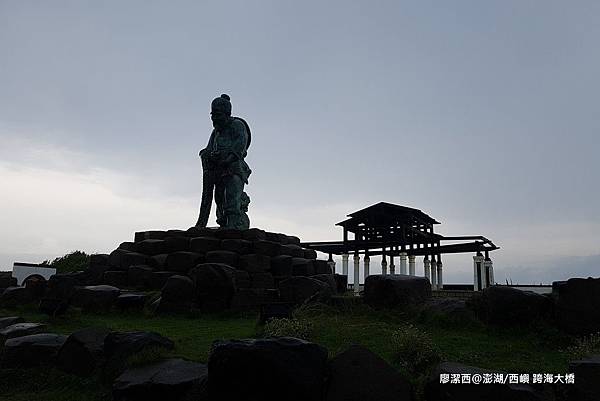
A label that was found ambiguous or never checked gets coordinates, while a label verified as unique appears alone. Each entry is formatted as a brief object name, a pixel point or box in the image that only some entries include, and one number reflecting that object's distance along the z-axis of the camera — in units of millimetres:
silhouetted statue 15352
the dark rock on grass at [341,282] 16266
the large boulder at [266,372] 4746
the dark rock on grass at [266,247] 13305
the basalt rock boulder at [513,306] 7402
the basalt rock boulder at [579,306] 6680
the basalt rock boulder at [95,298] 10539
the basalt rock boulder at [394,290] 8750
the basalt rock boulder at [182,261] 12758
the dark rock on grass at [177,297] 10039
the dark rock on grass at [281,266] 13250
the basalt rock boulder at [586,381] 4441
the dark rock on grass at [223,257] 12695
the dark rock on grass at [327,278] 13409
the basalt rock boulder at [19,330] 7618
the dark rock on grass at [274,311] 8180
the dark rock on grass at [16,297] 11352
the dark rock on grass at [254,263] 12703
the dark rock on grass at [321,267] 14555
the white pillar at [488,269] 28097
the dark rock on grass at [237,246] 13219
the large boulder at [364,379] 4633
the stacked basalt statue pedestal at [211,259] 12602
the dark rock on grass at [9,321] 8495
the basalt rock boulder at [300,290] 10070
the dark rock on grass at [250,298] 10469
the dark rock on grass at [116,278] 13203
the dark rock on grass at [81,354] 6273
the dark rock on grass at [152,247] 14014
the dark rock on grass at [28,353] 6664
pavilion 30312
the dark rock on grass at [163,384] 5086
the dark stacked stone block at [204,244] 13352
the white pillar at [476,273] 27688
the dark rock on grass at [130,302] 10500
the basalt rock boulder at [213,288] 10203
